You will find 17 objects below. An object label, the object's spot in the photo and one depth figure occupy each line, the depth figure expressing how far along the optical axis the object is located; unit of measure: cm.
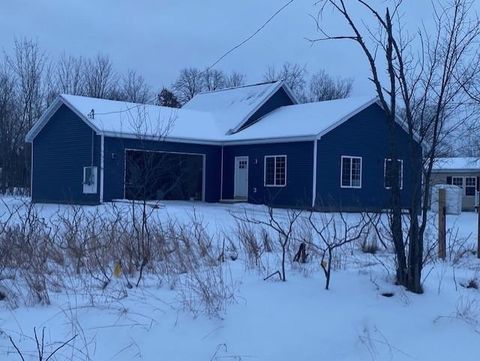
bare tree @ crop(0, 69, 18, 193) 4374
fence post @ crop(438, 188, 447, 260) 930
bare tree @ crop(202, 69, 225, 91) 6781
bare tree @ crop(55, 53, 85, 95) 5294
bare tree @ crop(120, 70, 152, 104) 5647
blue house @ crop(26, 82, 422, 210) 2694
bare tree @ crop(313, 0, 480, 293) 680
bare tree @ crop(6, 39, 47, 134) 4772
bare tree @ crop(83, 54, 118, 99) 5447
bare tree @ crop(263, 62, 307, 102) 6526
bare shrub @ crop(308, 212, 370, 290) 678
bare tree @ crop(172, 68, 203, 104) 6544
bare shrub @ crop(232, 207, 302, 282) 706
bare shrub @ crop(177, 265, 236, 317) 608
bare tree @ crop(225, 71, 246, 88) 7088
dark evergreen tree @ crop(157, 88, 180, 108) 5891
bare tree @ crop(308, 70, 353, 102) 6942
